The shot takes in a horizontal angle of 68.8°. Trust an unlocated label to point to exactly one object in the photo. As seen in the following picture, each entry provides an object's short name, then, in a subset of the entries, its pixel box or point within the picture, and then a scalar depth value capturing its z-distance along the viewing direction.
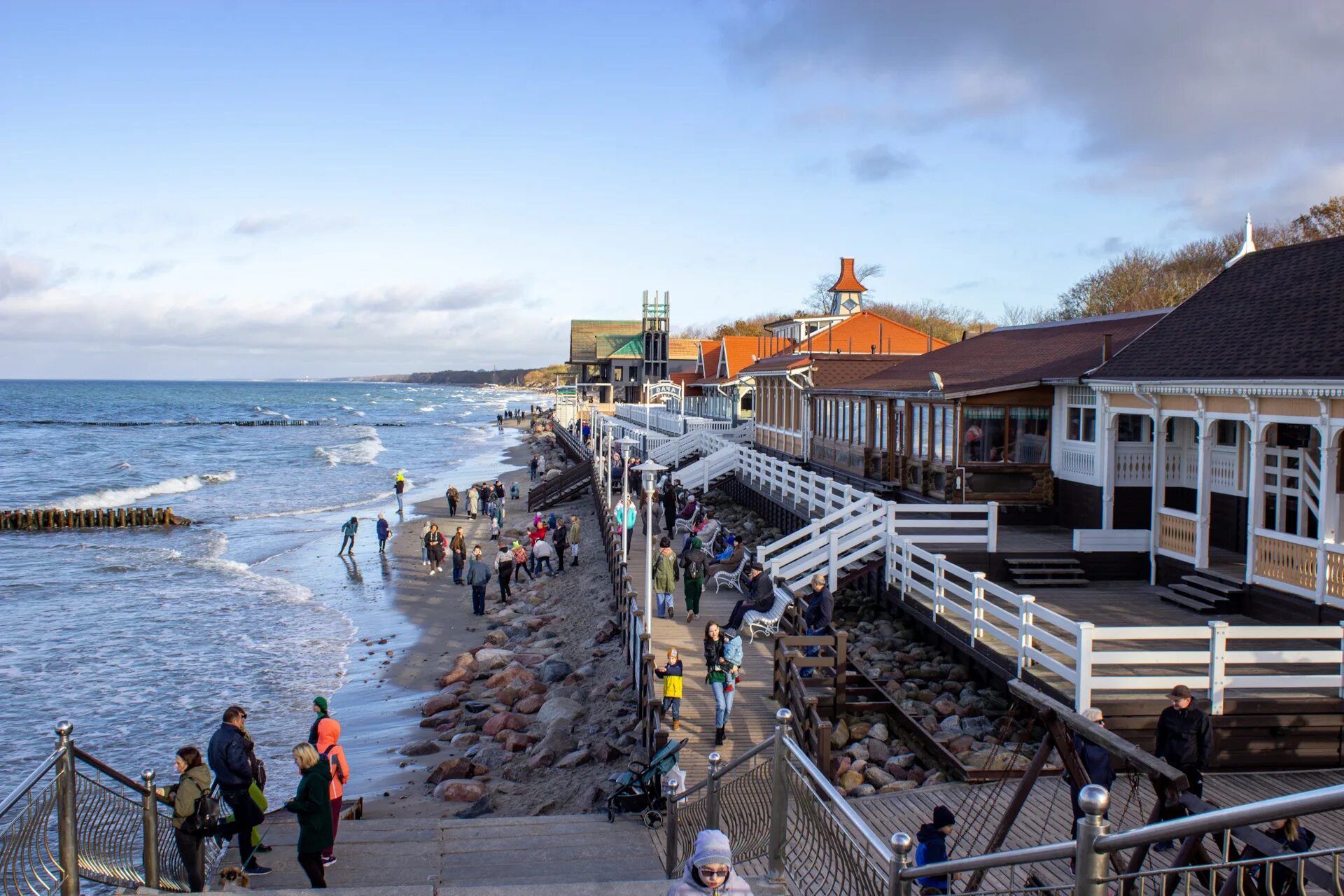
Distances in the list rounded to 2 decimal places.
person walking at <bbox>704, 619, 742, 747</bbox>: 10.55
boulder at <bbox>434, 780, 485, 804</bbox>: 11.98
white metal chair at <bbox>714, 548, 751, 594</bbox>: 18.30
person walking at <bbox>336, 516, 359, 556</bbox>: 29.81
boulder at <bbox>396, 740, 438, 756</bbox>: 14.05
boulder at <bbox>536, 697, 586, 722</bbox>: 14.59
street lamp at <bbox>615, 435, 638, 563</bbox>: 18.80
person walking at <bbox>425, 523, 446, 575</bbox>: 27.09
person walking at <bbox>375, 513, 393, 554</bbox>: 29.47
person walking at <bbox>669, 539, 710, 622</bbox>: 15.90
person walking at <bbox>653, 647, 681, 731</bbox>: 11.12
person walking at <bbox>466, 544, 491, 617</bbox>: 21.78
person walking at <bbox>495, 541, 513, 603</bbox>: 23.41
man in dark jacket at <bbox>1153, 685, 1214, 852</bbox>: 7.71
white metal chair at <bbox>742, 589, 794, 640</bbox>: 14.50
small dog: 7.89
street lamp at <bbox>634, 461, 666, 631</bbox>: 14.00
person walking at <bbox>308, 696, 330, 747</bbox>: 9.60
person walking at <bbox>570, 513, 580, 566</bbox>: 26.89
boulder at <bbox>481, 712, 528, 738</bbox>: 14.59
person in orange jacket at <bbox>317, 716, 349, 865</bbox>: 8.28
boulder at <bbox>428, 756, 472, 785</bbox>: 12.78
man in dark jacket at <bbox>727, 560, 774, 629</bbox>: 14.53
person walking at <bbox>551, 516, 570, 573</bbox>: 26.58
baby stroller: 9.49
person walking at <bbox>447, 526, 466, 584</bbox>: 25.46
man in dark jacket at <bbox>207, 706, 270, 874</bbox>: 8.16
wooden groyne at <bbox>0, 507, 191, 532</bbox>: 36.53
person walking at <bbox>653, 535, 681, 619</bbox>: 15.84
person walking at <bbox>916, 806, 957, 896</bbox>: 6.61
